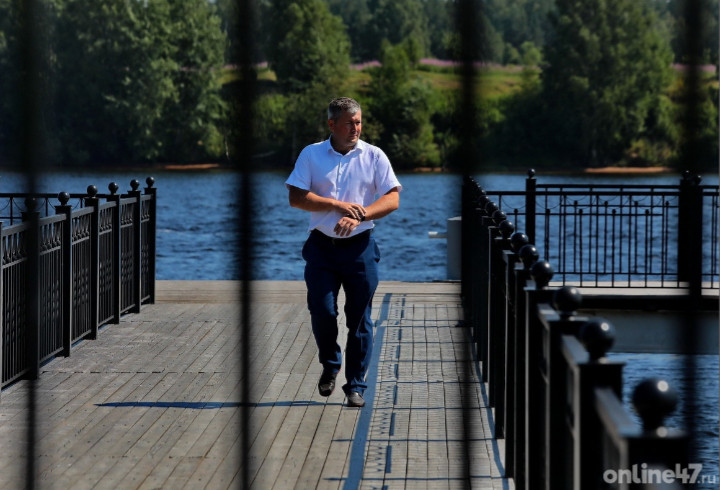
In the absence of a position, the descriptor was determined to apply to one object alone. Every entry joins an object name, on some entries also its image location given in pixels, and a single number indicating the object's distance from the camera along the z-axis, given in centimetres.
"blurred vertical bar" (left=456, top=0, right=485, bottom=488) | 1787
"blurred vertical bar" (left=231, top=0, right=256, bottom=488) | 1895
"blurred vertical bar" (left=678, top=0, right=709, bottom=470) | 1645
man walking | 3042
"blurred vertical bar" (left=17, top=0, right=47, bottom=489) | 2047
